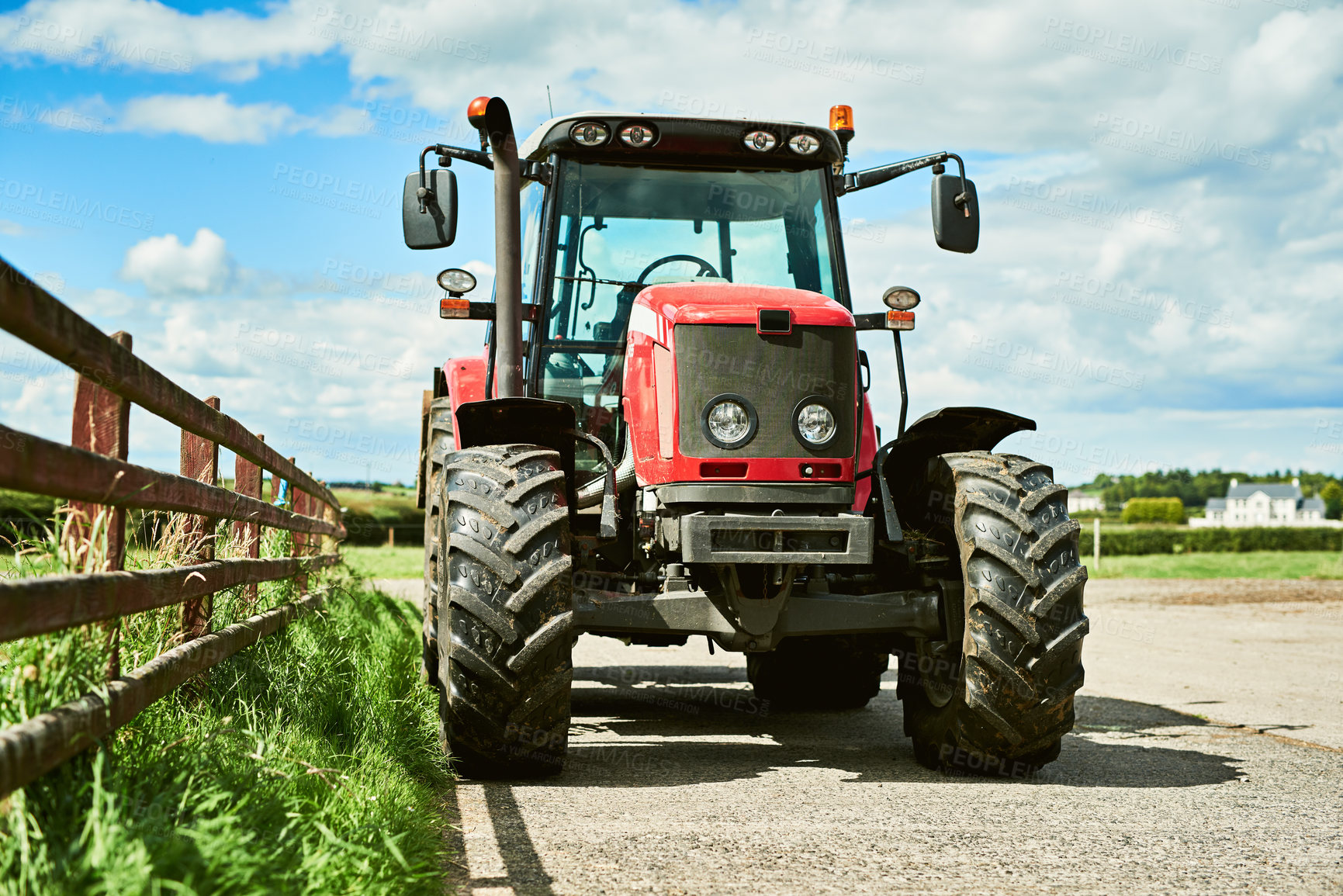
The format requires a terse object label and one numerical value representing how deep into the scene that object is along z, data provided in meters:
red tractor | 4.71
